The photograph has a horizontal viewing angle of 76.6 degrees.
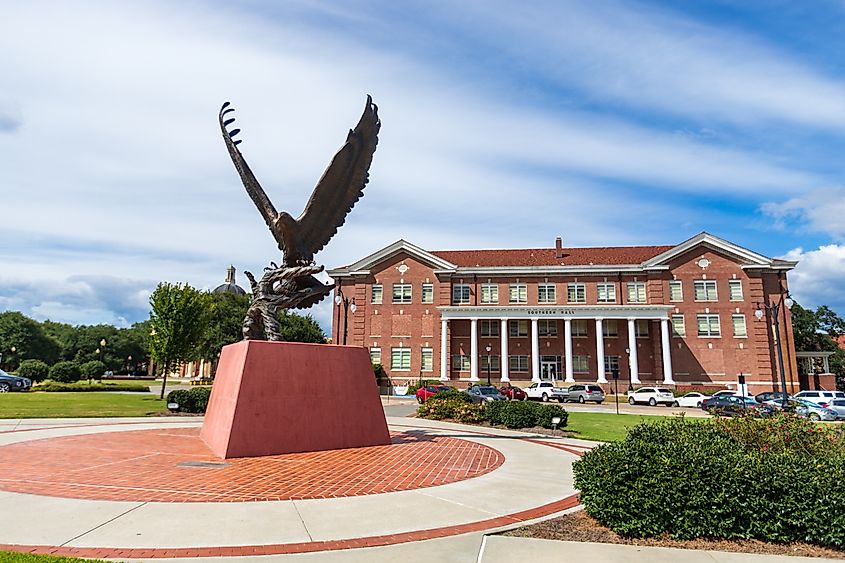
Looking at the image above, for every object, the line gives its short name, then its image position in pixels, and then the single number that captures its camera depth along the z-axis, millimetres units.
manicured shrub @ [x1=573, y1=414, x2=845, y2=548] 5809
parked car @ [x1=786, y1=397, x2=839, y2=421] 26494
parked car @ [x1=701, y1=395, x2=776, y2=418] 33556
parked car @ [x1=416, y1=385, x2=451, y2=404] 34934
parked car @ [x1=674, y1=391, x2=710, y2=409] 39562
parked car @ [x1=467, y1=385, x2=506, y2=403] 31219
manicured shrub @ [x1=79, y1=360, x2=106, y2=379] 53688
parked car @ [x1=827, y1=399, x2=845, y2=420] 27464
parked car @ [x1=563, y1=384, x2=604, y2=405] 40219
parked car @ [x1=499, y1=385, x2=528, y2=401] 36753
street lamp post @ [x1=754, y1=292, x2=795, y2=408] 25859
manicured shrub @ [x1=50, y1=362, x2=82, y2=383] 48188
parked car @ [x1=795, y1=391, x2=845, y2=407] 30144
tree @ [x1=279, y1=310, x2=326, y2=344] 62219
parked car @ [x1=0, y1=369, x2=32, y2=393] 37281
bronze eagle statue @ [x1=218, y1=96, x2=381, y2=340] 13344
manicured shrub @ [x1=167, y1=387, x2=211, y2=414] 23172
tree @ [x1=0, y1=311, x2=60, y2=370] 76812
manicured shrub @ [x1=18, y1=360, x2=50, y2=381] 49875
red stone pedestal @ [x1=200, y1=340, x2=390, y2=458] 11391
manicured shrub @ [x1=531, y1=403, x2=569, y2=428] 18527
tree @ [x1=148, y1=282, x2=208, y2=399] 33656
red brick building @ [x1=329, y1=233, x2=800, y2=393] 46938
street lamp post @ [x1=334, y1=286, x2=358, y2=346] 52031
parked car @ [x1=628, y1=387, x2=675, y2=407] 40247
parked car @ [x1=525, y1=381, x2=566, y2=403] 40094
